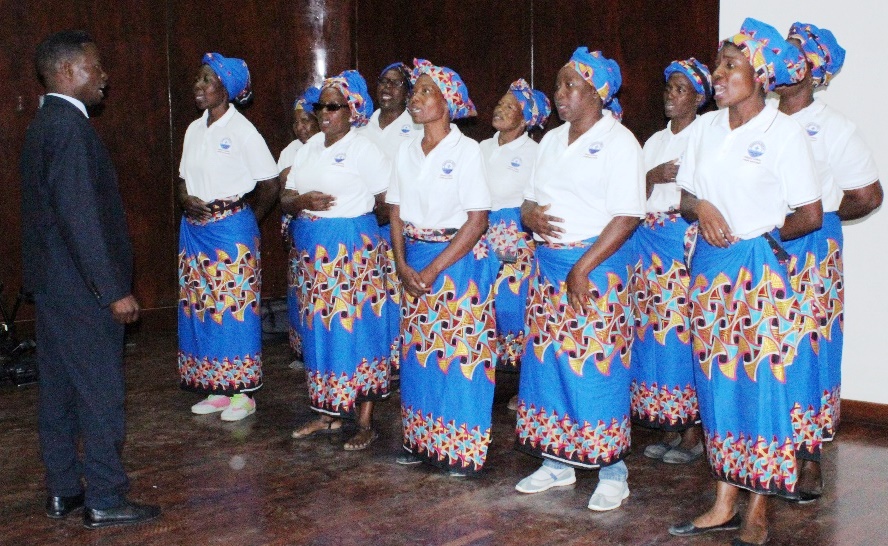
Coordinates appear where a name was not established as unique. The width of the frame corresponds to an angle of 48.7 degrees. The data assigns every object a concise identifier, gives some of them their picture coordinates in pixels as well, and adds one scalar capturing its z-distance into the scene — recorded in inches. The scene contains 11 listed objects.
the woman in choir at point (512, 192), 209.0
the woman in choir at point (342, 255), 184.4
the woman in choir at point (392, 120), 222.4
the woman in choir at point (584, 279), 147.9
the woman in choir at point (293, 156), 233.5
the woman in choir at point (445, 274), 161.3
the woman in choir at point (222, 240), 201.3
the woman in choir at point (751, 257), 130.9
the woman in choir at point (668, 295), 173.9
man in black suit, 135.7
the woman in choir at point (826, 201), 156.0
